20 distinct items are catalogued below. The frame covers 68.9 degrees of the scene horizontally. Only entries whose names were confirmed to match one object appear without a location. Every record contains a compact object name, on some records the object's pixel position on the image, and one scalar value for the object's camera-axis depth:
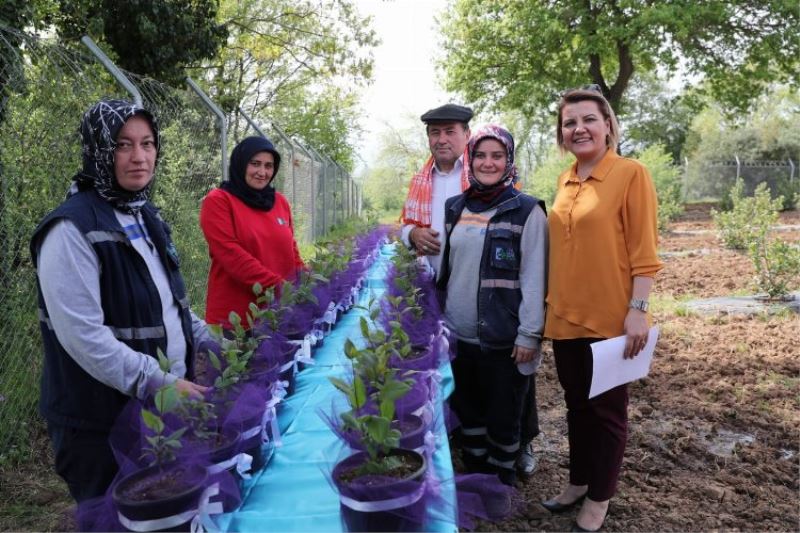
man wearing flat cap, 3.28
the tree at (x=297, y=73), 13.03
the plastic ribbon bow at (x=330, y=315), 3.15
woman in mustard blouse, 2.26
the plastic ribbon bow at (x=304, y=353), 2.48
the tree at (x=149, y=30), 5.83
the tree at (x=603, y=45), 13.28
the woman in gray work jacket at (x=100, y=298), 1.48
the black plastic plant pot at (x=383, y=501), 1.23
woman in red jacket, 2.96
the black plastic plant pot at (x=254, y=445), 1.59
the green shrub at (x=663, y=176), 15.15
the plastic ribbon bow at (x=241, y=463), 1.41
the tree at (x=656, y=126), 35.69
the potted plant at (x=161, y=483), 1.19
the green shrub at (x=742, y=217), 8.80
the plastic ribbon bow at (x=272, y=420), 1.76
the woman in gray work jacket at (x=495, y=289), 2.50
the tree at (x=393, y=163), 48.50
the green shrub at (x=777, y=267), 6.47
